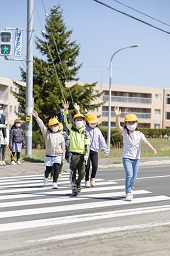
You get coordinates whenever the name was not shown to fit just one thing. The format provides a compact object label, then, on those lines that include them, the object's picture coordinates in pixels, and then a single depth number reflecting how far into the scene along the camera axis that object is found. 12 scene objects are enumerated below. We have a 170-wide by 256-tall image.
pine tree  37.47
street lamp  32.48
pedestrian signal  17.09
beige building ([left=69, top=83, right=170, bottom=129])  74.88
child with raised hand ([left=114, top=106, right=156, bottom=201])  8.56
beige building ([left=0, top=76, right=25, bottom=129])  65.91
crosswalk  7.00
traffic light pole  17.88
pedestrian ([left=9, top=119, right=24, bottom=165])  15.32
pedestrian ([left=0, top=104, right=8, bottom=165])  14.90
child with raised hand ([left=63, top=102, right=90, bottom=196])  9.06
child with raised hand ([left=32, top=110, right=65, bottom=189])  10.15
